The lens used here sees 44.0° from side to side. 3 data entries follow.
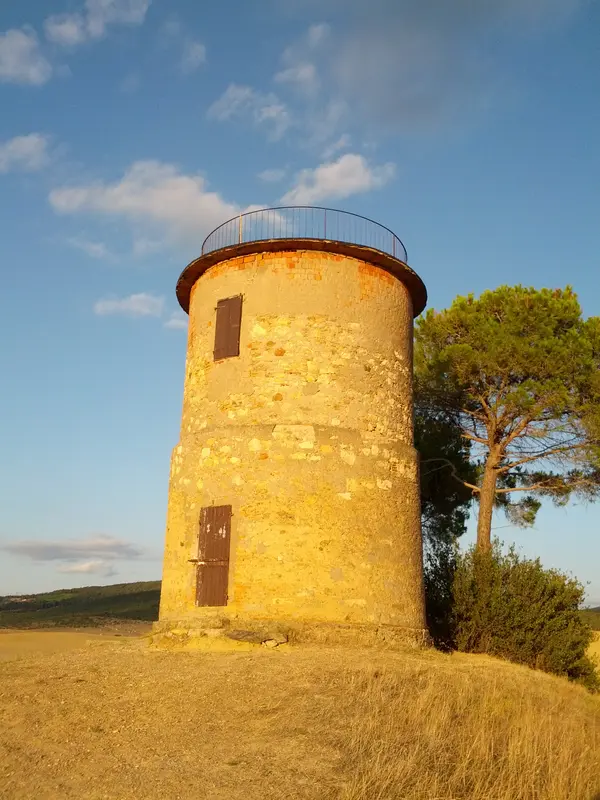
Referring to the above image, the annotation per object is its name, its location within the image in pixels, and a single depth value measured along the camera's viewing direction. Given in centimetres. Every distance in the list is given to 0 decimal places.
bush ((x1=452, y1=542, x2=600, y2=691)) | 1509
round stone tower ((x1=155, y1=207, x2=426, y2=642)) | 1218
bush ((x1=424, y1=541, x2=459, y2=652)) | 1552
